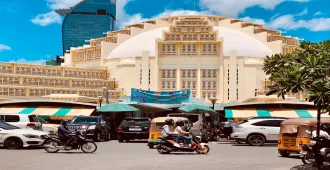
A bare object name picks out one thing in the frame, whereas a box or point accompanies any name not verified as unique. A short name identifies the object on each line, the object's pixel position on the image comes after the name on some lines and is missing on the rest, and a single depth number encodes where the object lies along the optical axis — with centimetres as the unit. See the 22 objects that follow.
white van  2875
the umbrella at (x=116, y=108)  3632
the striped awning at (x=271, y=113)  3850
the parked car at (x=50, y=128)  2977
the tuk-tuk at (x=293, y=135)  1940
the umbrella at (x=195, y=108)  3859
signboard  4803
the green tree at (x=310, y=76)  1483
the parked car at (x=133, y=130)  2992
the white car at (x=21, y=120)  2673
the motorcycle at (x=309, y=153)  1593
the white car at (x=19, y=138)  2255
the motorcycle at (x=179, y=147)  2012
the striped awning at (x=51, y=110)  3922
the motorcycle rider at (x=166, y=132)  2047
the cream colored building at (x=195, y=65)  6544
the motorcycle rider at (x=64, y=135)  2070
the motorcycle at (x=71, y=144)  2055
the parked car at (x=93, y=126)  2937
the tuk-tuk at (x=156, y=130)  2433
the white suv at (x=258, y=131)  2723
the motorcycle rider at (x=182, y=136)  2021
